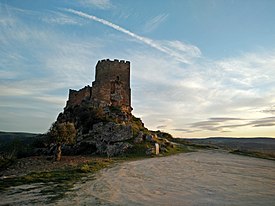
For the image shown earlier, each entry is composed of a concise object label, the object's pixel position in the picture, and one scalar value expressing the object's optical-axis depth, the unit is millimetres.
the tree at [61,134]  18118
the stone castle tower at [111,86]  30317
